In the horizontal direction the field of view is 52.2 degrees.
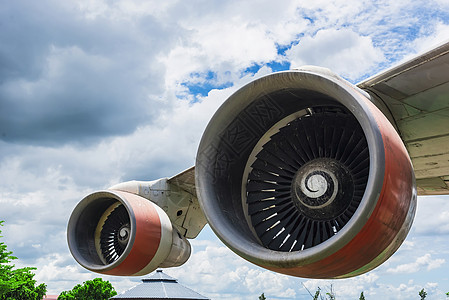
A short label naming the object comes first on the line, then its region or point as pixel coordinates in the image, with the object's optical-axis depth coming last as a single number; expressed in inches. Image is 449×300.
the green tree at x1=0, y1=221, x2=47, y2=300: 903.1
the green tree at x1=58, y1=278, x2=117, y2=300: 1962.4
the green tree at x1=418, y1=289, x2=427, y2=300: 2249.6
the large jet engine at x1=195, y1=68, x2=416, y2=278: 159.3
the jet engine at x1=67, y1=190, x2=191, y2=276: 301.0
